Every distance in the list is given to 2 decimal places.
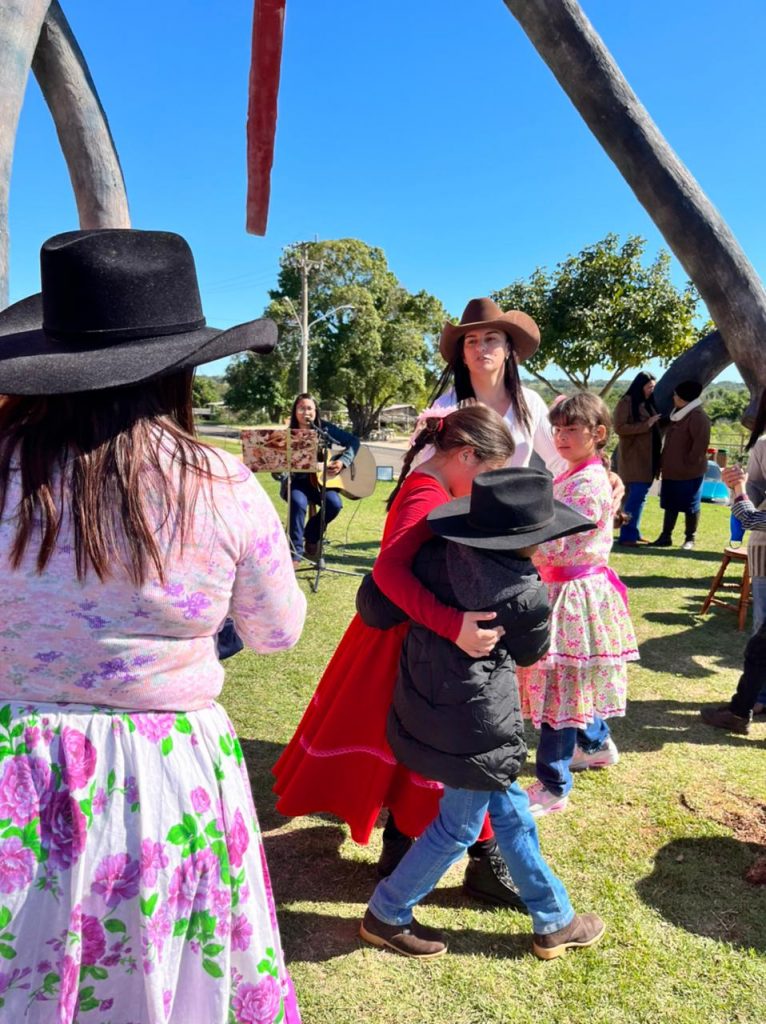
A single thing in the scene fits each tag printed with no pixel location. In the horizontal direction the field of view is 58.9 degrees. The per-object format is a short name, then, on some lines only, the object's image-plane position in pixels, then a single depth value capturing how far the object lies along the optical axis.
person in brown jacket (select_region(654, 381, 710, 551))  8.07
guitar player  6.88
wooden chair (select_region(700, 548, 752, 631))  5.41
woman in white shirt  2.83
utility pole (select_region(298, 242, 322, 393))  31.83
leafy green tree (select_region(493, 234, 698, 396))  15.84
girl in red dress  2.21
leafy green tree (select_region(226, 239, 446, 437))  37.44
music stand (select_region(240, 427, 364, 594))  6.16
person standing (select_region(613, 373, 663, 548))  8.42
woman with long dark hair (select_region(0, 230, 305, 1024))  1.06
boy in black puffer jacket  1.68
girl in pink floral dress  2.58
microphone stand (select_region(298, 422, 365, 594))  6.53
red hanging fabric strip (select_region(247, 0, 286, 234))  3.09
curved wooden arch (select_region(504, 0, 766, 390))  3.63
